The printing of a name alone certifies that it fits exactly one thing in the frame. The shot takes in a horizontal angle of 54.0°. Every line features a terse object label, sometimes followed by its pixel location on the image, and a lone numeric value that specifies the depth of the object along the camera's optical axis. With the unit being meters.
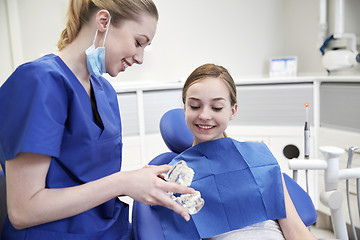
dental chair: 0.94
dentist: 0.75
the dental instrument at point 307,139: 1.22
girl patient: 1.01
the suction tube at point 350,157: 1.17
